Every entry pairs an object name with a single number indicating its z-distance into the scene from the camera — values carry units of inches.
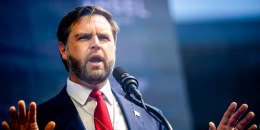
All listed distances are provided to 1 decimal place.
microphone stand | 115.9
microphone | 115.7
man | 116.5
